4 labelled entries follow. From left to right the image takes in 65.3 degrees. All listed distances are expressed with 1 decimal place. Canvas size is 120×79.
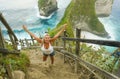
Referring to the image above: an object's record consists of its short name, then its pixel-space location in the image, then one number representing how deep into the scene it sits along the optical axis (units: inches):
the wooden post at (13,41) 89.7
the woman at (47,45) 92.9
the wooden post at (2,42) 56.6
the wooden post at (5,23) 68.2
